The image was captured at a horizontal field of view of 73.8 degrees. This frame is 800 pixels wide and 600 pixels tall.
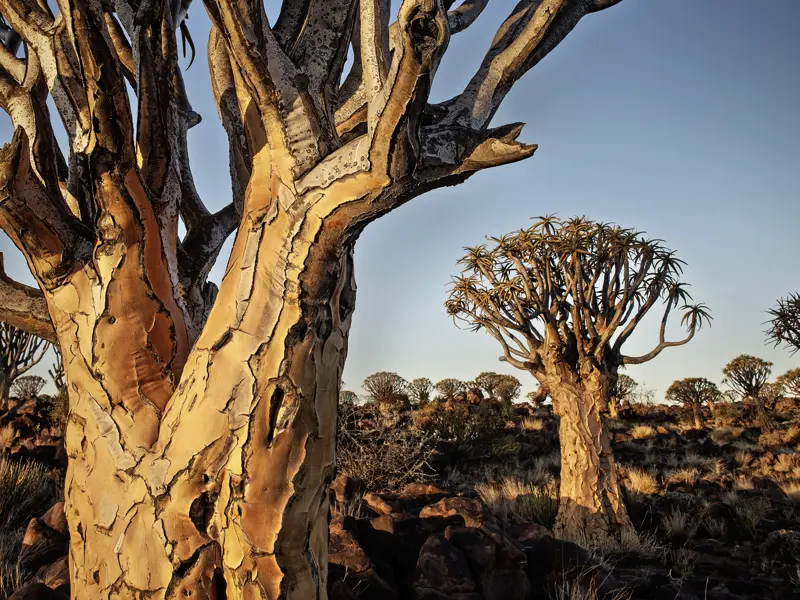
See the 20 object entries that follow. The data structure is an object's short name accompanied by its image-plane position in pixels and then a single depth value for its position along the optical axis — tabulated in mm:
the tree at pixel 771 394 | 26219
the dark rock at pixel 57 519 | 4559
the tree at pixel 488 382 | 30828
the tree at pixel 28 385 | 29531
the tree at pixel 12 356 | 16791
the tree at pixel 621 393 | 23075
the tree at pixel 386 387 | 21609
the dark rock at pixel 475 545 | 3998
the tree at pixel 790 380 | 24755
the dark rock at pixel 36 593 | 2945
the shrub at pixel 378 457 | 9766
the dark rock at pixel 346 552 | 3830
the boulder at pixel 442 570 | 3719
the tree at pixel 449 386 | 30439
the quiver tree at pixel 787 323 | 15906
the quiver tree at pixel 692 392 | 26344
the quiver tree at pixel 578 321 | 7852
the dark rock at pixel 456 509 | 4871
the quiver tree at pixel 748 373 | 23062
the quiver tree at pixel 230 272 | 2057
